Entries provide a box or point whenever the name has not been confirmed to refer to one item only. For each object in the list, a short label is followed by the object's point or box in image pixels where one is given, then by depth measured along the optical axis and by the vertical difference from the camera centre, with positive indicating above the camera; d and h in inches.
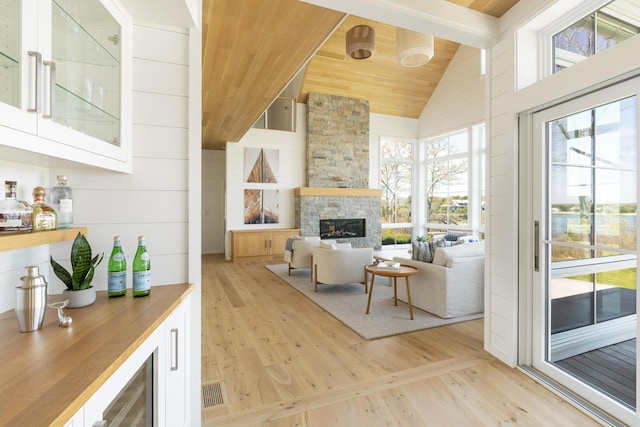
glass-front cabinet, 33.0 +17.7
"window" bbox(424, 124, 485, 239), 295.9 +35.1
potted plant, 48.4 -10.0
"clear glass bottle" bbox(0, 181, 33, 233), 41.9 -0.1
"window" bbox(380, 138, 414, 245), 360.5 +31.5
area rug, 127.6 -46.2
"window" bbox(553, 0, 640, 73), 74.0 +47.2
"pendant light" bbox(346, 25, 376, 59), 180.2 +102.2
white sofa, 137.3 -30.7
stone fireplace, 313.3 +45.2
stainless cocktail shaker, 39.4 -11.4
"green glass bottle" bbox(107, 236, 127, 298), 53.8 -10.3
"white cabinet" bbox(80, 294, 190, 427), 32.5 -23.0
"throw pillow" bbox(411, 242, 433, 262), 150.6 -18.6
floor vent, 78.3 -48.1
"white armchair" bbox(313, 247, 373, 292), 172.9 -28.8
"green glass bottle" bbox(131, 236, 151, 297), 54.6 -10.6
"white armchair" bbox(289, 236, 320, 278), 216.8 -27.6
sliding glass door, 72.5 -8.0
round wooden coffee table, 135.8 -25.9
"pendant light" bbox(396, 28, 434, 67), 166.1 +92.6
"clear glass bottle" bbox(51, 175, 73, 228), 53.2 +1.9
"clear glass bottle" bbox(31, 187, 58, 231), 46.3 -0.2
